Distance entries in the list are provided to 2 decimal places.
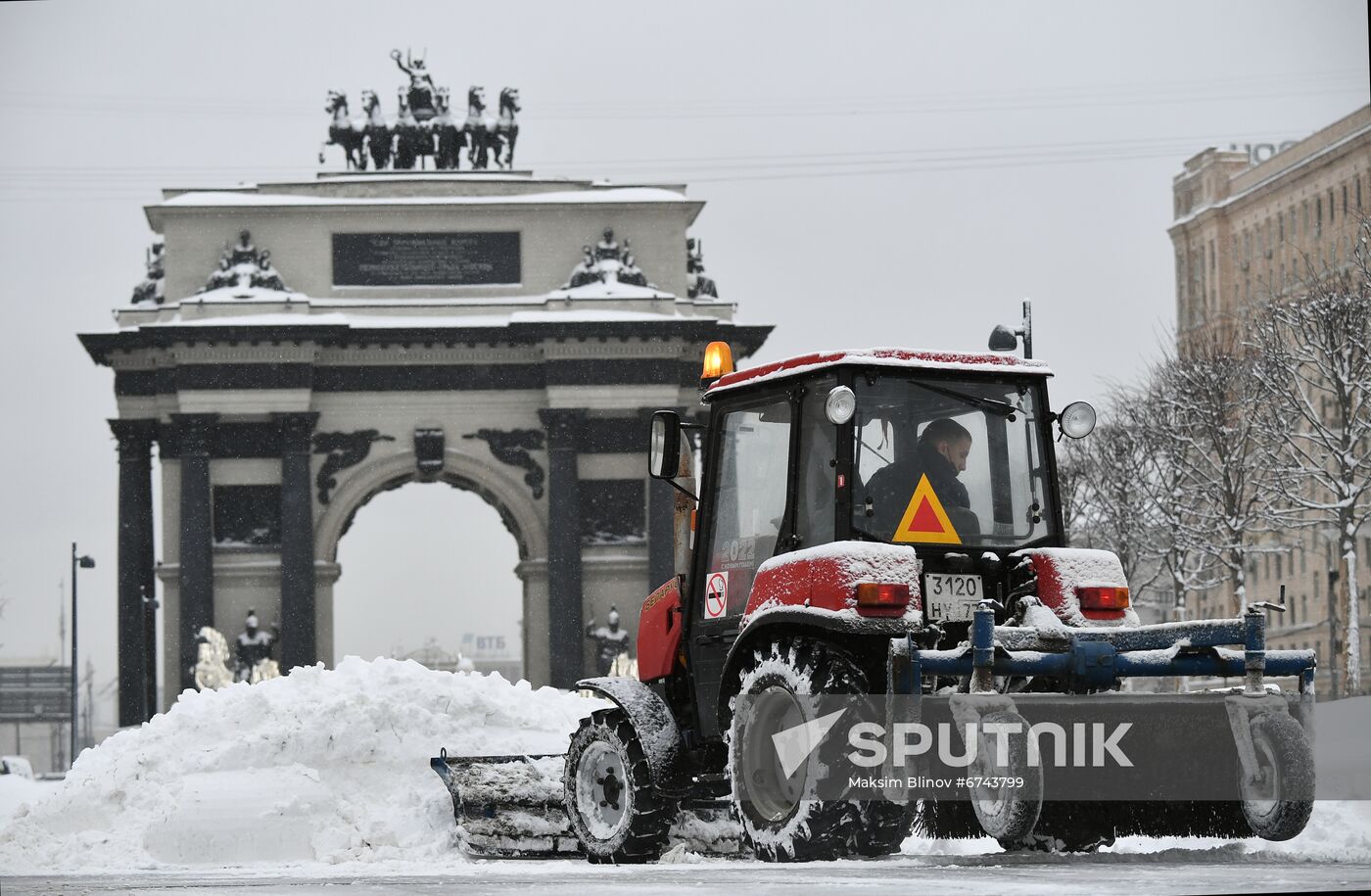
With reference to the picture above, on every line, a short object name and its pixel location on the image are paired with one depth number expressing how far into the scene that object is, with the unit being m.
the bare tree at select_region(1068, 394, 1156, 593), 51.78
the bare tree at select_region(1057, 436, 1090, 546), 55.11
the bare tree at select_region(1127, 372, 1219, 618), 46.16
